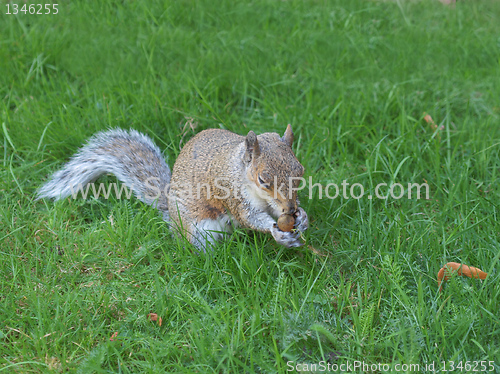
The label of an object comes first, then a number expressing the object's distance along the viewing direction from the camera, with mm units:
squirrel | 1907
